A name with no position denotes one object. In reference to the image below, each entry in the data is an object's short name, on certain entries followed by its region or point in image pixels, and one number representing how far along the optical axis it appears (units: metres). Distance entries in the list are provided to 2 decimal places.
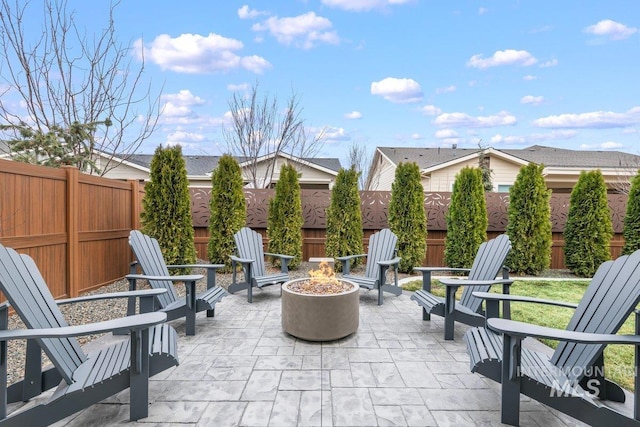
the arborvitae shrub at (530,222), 6.57
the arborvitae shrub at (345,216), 6.77
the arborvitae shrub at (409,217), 6.64
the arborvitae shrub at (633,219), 6.51
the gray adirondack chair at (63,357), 1.64
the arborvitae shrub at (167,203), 5.38
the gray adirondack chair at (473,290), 3.17
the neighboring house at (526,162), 11.88
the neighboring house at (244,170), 12.69
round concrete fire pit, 3.13
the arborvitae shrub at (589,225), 6.57
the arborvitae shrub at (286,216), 6.76
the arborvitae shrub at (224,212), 6.38
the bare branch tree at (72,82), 5.86
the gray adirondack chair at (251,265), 4.52
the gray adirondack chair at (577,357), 1.70
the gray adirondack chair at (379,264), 4.48
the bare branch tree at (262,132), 11.84
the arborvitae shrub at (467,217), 6.57
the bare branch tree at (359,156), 18.51
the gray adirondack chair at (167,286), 3.27
